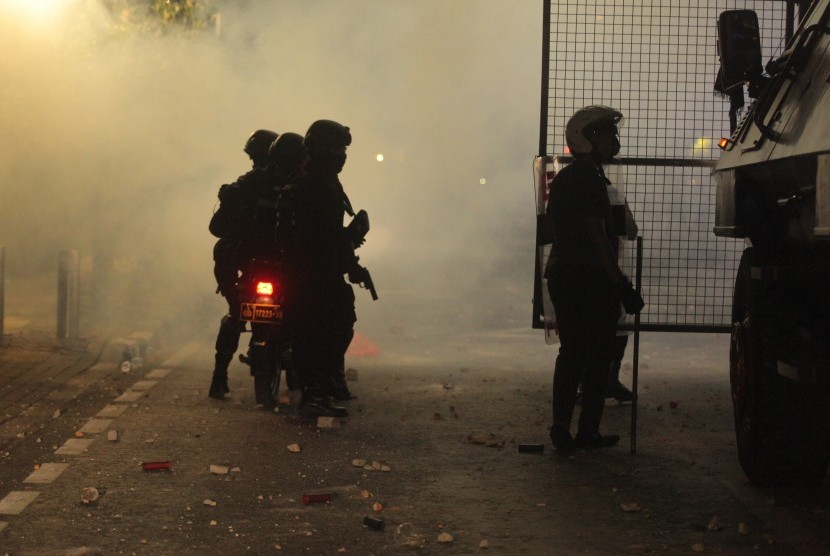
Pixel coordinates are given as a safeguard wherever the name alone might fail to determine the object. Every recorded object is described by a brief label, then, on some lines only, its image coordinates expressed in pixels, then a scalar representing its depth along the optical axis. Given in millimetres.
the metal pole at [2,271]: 23070
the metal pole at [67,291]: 23516
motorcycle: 15992
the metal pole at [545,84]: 17031
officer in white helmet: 13234
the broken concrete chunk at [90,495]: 11030
